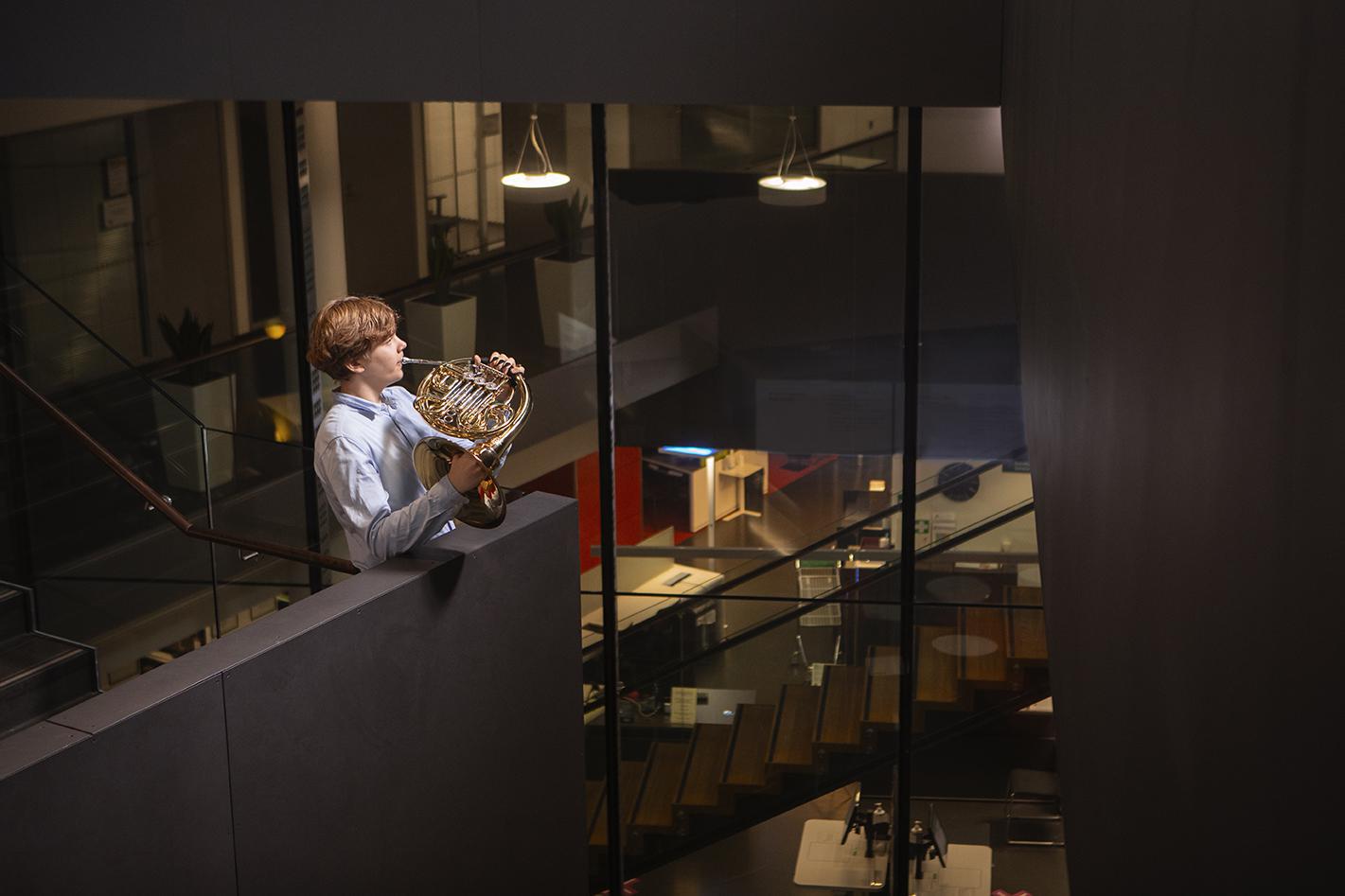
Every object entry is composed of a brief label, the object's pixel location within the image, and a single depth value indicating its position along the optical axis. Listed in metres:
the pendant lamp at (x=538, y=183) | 6.07
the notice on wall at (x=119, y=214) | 6.36
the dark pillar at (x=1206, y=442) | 0.63
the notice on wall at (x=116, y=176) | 6.33
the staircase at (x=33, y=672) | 4.54
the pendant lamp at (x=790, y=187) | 5.89
